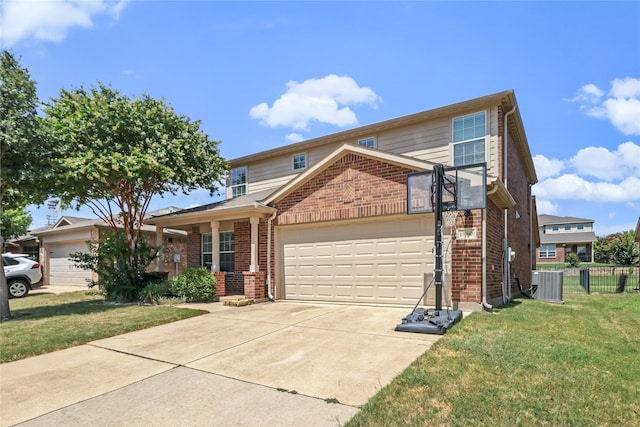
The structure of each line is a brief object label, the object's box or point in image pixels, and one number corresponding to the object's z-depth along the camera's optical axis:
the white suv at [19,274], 13.81
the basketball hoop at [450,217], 8.08
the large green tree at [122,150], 9.84
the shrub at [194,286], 10.37
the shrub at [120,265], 10.94
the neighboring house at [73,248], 17.73
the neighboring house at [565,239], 42.38
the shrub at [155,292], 10.38
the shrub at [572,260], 36.91
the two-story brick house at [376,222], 8.51
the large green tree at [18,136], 7.86
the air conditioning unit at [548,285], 11.09
